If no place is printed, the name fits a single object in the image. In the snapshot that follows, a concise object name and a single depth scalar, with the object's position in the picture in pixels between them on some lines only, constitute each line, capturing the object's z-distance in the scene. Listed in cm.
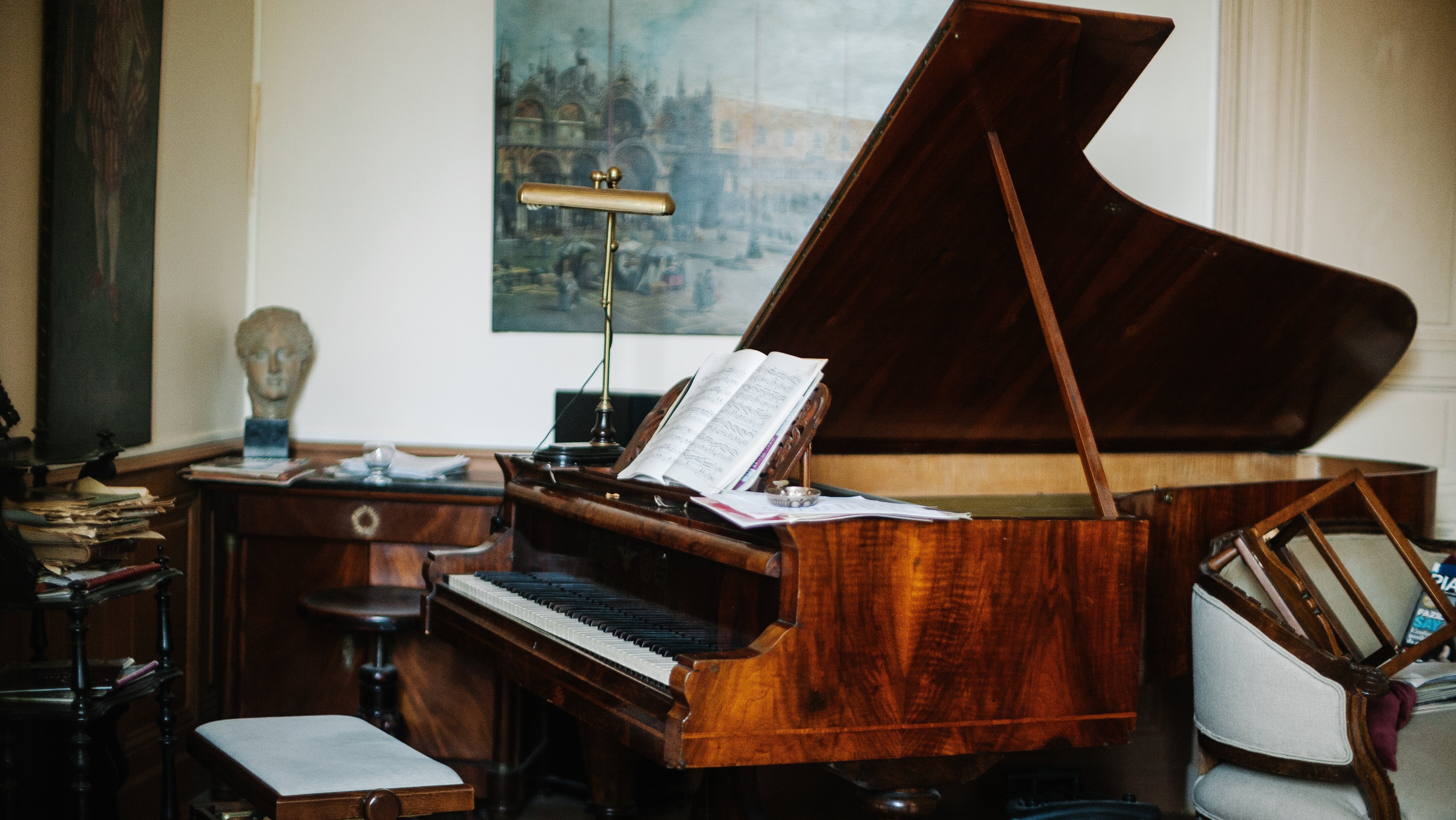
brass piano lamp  262
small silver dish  176
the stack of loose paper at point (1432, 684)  234
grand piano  166
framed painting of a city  371
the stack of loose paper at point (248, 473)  313
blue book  262
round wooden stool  274
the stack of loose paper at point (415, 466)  323
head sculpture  345
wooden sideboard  316
